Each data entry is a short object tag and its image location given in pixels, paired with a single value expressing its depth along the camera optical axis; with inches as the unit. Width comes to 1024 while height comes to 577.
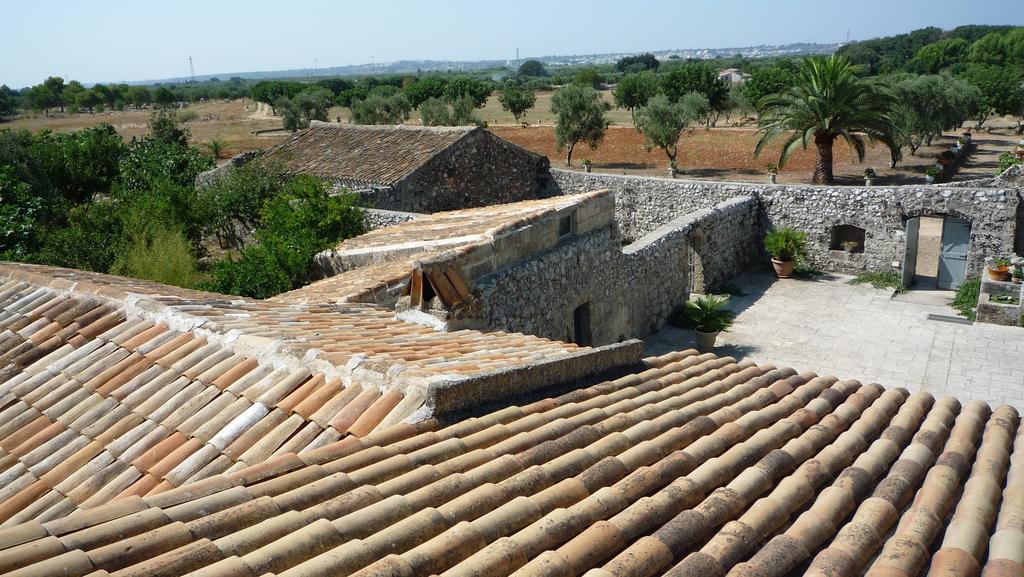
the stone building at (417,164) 774.5
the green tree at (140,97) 4532.5
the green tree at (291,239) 472.7
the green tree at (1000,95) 1959.9
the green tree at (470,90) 3045.8
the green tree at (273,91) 3463.1
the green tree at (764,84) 2427.8
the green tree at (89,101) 4190.7
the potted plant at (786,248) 744.3
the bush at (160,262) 518.0
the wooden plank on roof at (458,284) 331.3
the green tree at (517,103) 2578.7
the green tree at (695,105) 1562.9
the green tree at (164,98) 4562.7
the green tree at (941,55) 4037.9
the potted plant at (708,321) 572.1
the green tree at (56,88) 4362.7
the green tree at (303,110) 2426.2
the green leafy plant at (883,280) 705.0
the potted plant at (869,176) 1092.5
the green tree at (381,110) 2106.3
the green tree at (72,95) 4062.5
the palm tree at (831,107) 948.6
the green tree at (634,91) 2793.6
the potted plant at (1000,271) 617.2
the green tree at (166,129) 1535.4
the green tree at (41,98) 4111.7
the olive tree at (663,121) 1469.0
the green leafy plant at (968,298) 631.8
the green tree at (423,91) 2928.2
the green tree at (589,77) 4660.4
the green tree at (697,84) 2324.1
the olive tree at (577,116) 1465.3
